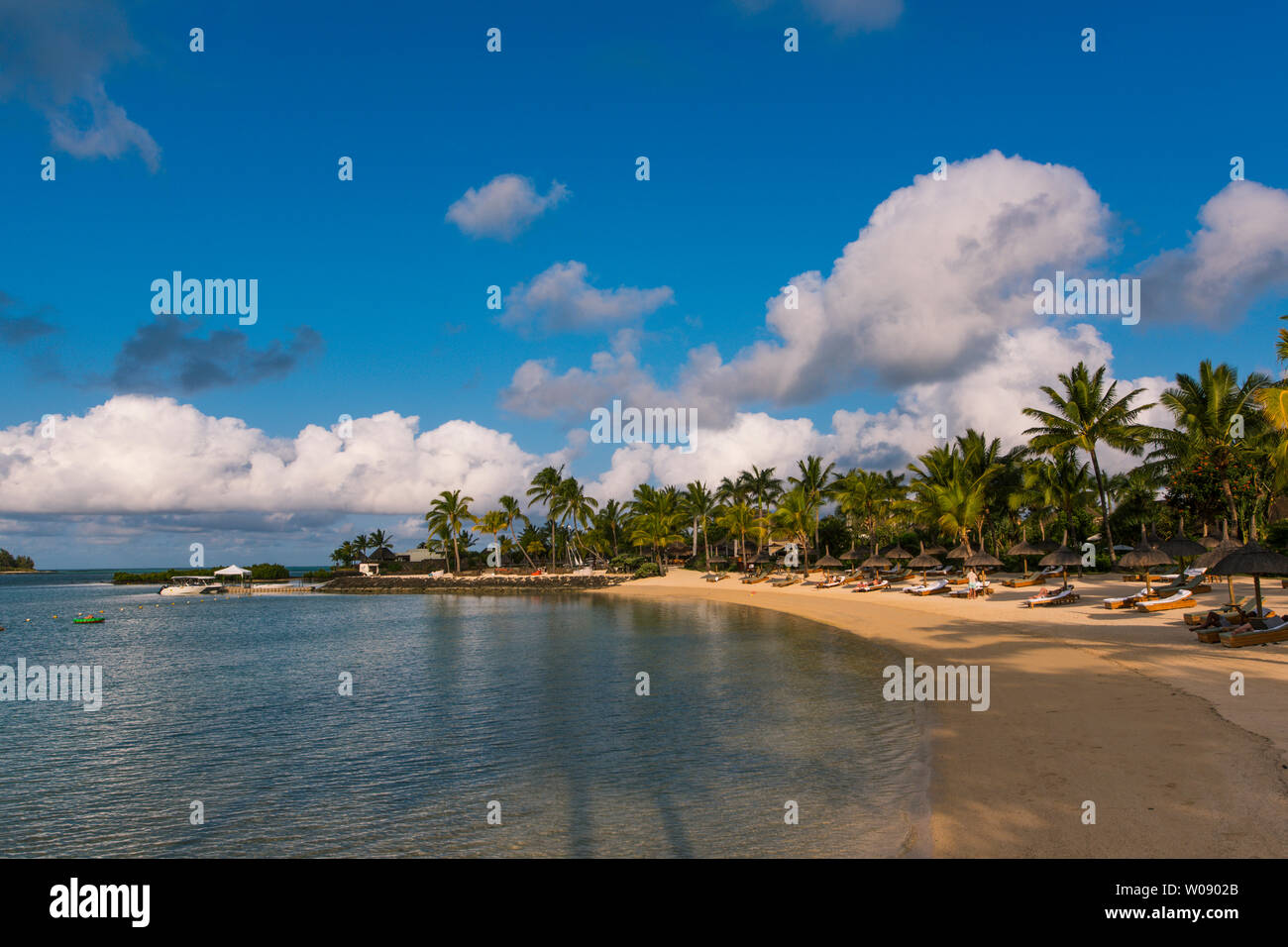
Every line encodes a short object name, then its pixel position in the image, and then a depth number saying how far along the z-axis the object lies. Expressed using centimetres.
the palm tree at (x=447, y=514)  9088
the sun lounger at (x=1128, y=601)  2645
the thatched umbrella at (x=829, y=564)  5842
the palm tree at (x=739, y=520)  7581
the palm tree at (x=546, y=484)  8788
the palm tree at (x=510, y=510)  9631
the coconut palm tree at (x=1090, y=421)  4031
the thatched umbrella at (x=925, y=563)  4794
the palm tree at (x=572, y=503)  8856
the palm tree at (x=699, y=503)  8575
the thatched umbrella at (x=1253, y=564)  1752
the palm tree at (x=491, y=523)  9581
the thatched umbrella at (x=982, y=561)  4033
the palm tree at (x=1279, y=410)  1820
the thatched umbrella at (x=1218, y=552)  2759
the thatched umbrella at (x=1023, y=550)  4119
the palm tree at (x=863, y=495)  6300
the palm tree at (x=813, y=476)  7026
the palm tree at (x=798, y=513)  6631
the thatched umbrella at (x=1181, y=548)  3091
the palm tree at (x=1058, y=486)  4831
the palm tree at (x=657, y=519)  8369
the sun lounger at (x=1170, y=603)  2562
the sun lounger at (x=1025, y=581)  4009
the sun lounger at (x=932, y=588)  4122
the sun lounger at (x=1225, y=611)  1977
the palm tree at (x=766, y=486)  8381
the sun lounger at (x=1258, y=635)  1783
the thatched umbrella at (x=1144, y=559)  2686
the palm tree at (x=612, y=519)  9919
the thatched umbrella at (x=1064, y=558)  3472
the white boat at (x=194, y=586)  9575
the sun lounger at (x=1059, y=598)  3048
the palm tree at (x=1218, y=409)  3481
